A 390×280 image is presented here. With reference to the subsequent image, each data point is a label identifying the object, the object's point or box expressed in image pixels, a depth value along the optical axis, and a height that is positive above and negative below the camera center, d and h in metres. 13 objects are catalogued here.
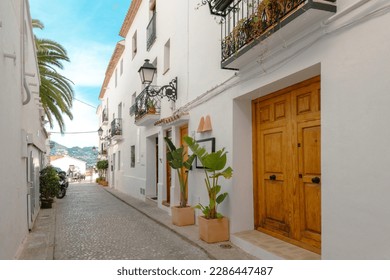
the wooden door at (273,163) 5.09 -0.18
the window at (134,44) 15.37 +5.35
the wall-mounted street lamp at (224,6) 5.38 +2.53
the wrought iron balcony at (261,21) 3.69 +1.72
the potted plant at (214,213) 5.59 -1.12
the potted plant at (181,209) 7.29 -1.28
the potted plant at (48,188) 10.84 -1.15
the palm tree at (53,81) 12.88 +3.09
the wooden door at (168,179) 10.17 -0.83
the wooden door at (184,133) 8.60 +0.56
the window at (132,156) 15.43 -0.13
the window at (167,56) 10.44 +3.20
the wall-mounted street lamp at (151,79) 9.34 +2.22
